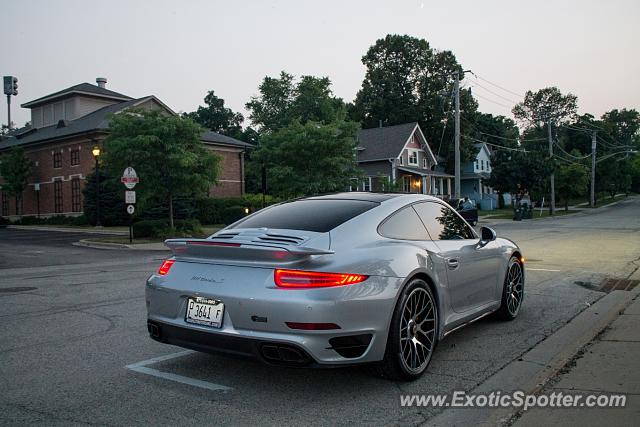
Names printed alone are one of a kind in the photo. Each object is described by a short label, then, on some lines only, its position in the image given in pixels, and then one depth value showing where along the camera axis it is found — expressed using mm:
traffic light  68188
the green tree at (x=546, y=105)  104312
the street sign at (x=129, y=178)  20283
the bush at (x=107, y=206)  33375
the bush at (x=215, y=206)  36250
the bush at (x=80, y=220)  34625
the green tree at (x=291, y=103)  60906
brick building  37469
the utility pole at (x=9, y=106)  70875
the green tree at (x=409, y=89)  66062
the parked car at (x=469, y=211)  24812
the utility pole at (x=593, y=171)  61375
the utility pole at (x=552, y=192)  46422
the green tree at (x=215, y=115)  85000
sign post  20050
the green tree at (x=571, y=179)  52719
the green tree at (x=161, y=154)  21594
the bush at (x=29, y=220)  40062
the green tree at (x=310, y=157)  29422
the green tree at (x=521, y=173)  45938
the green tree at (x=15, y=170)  40500
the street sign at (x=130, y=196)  20000
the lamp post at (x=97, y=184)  29845
